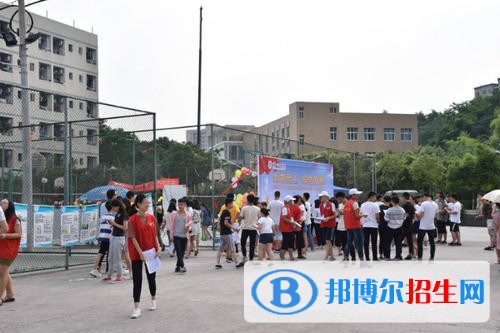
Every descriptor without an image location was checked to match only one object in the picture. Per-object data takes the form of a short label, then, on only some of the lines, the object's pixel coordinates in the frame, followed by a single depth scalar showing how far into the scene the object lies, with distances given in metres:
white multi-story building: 44.62
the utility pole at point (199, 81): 44.22
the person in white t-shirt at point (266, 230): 13.41
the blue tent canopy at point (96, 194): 17.98
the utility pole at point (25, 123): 14.50
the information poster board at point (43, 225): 12.68
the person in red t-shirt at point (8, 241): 9.01
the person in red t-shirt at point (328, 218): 14.78
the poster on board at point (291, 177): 18.14
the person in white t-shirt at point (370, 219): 13.44
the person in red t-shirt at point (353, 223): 12.98
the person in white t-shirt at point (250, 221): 13.43
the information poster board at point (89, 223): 13.70
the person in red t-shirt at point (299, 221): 14.79
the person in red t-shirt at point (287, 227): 14.31
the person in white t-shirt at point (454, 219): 19.62
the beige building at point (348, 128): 84.12
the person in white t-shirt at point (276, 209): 16.05
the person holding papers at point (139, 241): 7.93
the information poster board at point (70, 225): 13.23
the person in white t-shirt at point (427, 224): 13.81
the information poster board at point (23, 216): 12.12
